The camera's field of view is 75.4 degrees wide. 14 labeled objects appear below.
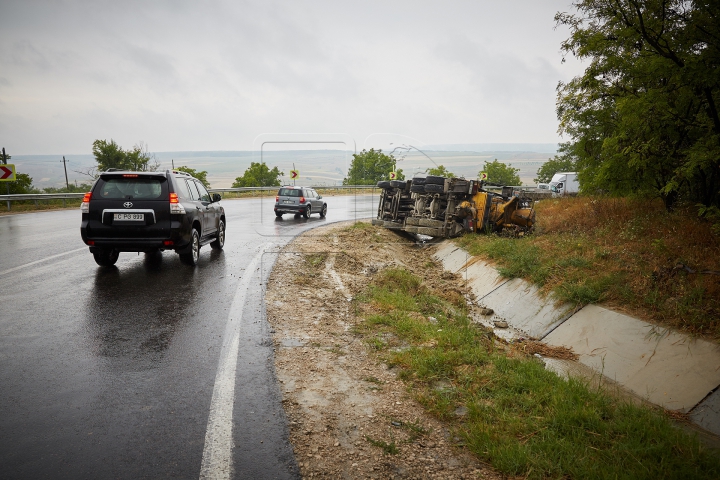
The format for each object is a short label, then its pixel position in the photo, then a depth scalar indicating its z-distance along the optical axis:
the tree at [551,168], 73.78
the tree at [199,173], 53.18
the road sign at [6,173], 23.55
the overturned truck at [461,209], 13.47
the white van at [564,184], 32.88
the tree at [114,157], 54.72
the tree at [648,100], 8.01
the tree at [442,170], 43.53
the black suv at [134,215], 8.63
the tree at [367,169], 66.44
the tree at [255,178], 66.19
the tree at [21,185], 32.53
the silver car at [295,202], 23.58
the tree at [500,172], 75.35
